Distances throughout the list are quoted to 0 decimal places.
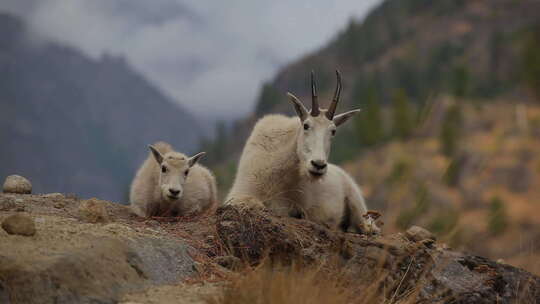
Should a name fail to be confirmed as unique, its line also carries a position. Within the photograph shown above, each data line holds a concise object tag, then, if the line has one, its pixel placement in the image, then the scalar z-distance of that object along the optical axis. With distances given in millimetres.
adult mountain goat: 15047
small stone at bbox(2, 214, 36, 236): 10211
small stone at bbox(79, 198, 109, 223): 12594
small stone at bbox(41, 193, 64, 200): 16678
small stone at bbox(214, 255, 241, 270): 11883
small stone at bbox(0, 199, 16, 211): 13150
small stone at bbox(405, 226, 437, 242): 15734
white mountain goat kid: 19750
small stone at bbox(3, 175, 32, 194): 17250
